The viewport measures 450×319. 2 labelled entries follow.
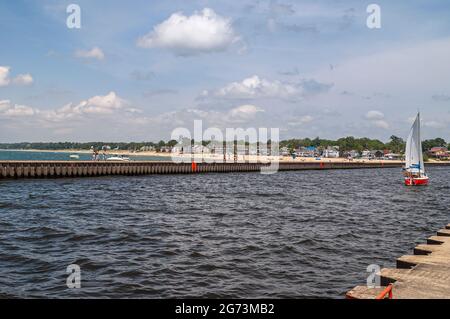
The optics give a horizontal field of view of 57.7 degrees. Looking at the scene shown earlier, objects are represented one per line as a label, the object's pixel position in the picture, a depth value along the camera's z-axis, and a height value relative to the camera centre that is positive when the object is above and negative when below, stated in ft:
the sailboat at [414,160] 222.69 -3.04
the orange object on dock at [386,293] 31.35 -10.85
